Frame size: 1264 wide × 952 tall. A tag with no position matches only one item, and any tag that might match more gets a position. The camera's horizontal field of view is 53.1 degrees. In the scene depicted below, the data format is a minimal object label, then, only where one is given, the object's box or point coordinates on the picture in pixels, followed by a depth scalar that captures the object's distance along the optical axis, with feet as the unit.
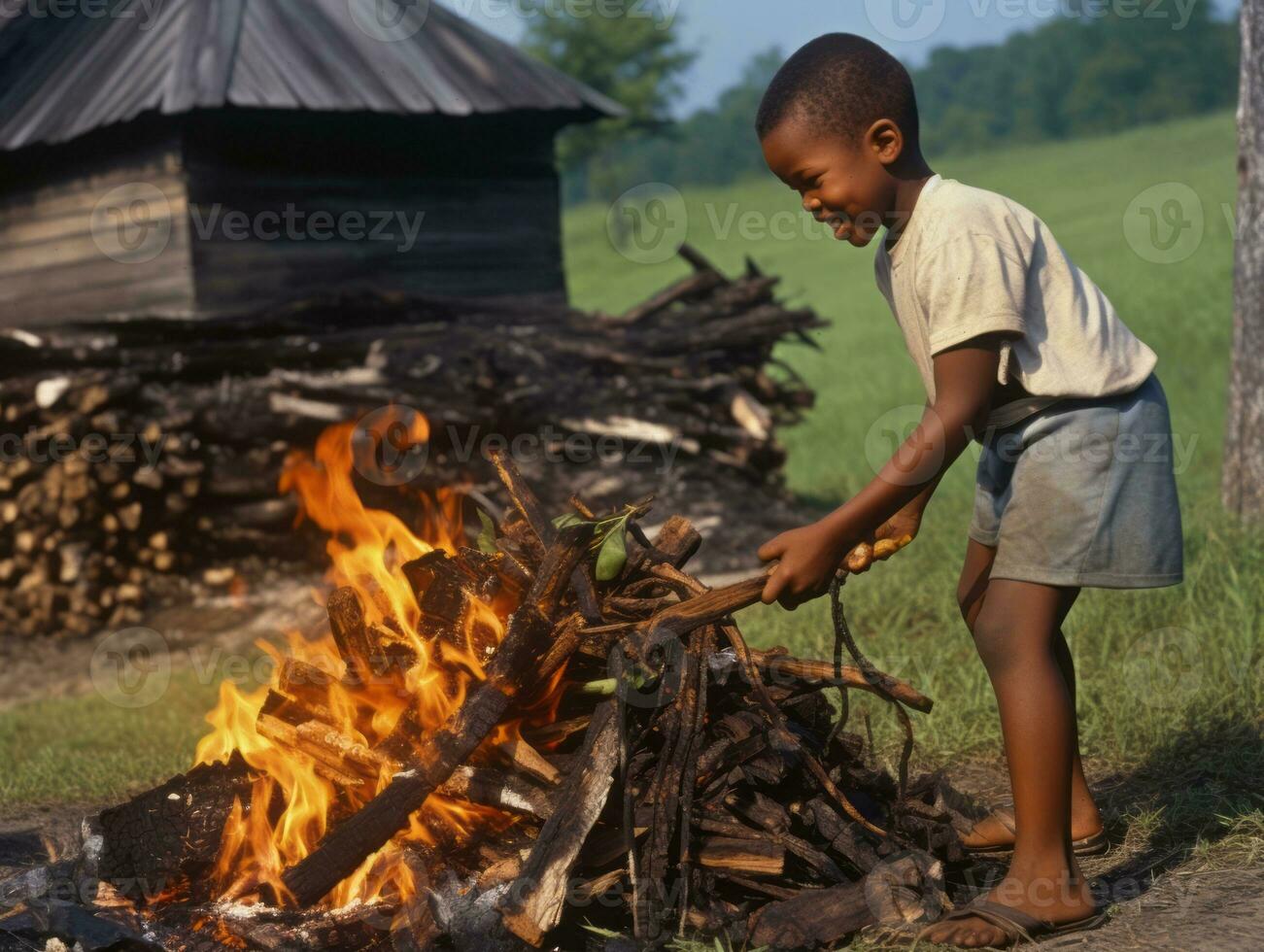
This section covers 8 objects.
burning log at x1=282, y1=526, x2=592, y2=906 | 9.88
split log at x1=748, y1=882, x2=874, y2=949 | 9.61
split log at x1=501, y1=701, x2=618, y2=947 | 9.17
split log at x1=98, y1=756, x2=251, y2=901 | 10.75
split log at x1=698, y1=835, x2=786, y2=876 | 9.92
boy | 9.29
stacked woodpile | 26.32
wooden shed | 29.81
